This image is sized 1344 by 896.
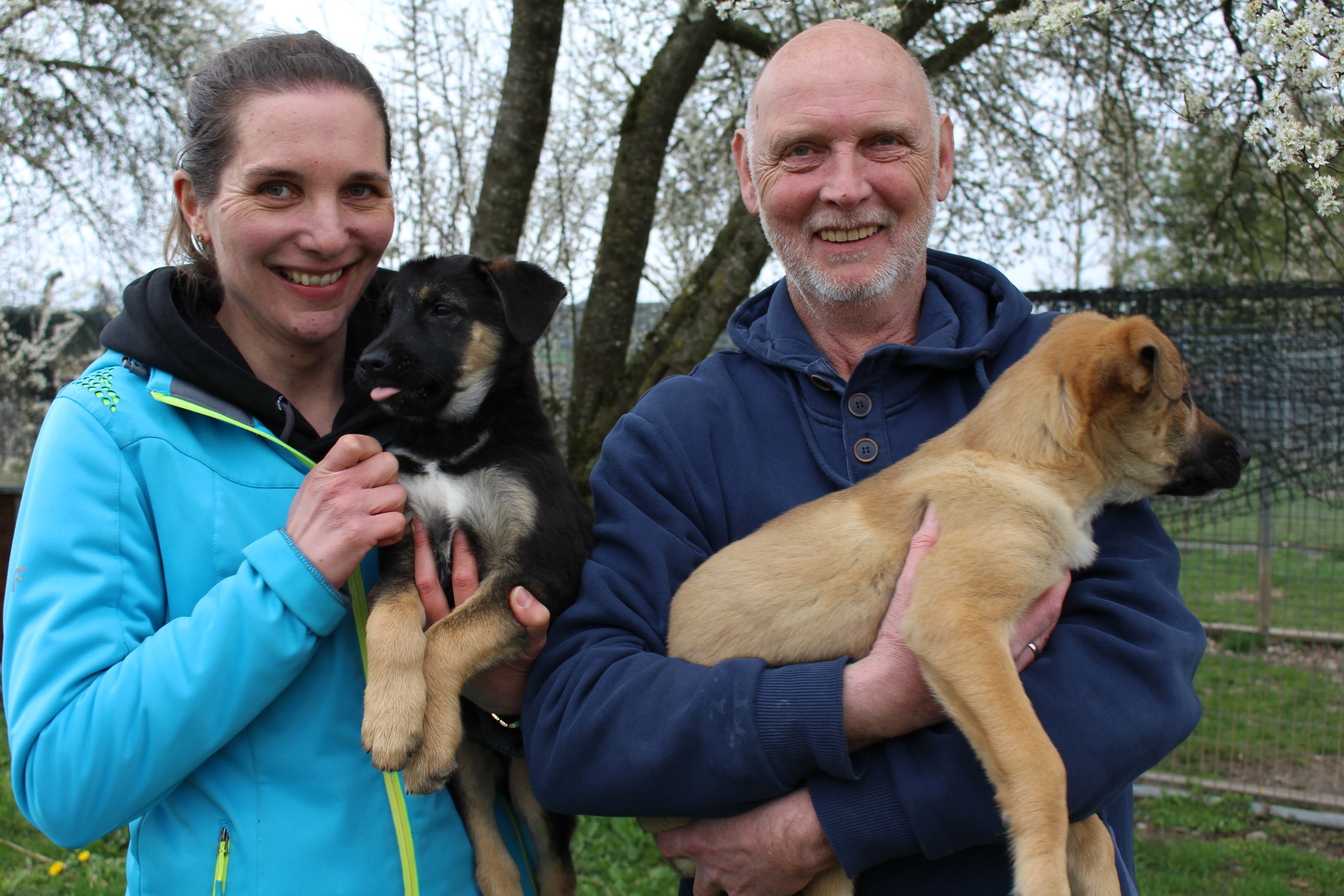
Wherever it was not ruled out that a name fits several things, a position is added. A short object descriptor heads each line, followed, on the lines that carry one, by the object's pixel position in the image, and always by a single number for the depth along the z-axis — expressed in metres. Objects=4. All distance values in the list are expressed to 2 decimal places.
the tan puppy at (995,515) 2.45
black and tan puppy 2.50
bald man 2.17
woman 2.02
